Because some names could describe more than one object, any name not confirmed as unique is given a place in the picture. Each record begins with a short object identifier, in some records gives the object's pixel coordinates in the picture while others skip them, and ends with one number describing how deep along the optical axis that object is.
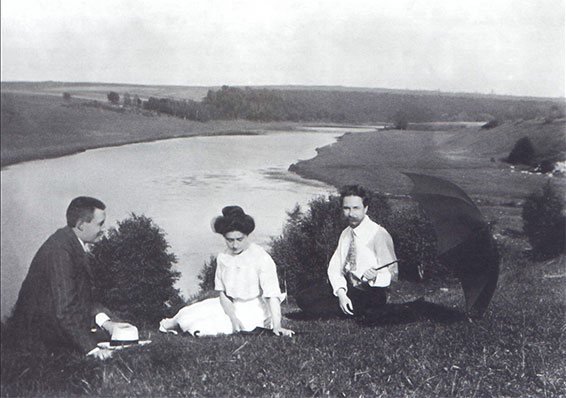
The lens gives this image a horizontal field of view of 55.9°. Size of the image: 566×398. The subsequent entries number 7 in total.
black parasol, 4.70
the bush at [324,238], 5.96
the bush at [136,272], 5.33
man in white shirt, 4.95
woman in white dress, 4.55
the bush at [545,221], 6.05
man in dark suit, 3.90
